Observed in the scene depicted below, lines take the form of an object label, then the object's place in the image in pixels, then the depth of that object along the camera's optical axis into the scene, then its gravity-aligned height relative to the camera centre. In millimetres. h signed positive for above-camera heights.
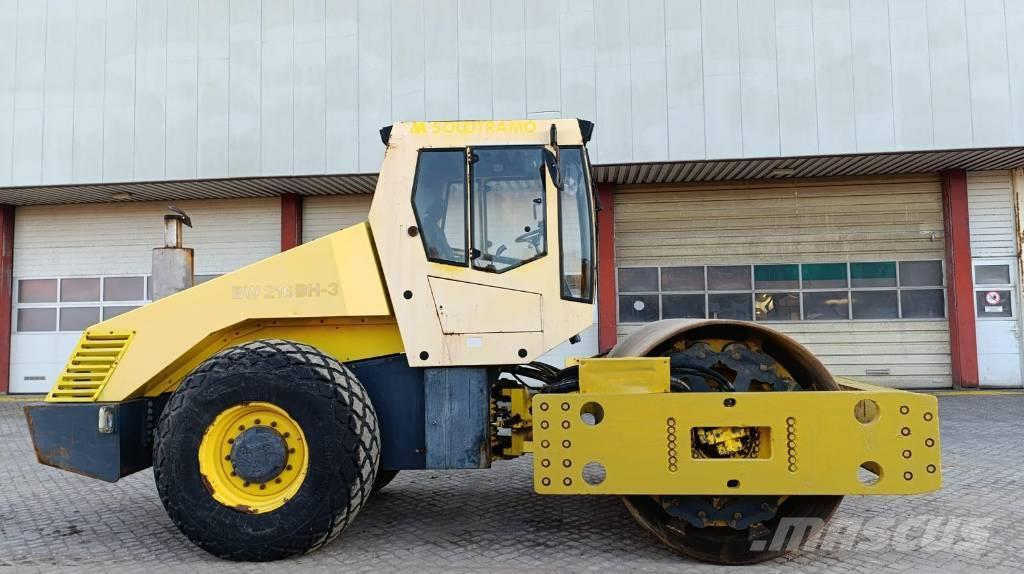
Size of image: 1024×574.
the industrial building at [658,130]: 11078 +3495
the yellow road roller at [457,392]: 3672 -454
